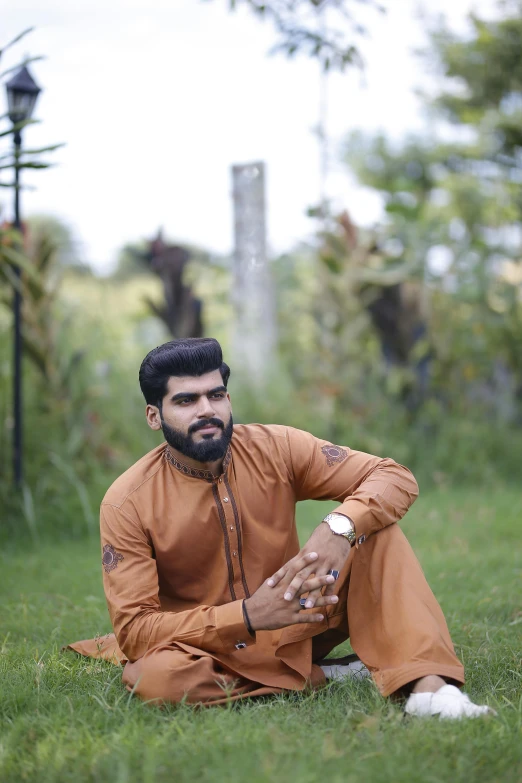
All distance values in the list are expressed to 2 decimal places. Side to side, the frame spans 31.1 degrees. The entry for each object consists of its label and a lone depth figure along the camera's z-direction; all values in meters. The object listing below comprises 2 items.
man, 2.58
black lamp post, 5.39
